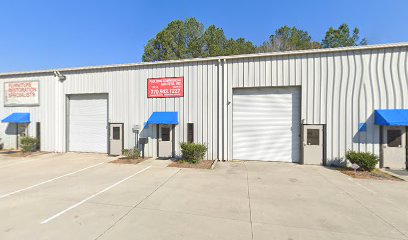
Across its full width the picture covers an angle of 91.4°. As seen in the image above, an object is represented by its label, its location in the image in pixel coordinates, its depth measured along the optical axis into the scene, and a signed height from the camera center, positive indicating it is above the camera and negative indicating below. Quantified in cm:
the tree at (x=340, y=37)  3300 +1378
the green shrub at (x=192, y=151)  1055 -172
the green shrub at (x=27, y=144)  1352 -173
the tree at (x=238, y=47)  3159 +1188
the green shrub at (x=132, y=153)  1170 -201
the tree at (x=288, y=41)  3134 +1264
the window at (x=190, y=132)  1205 -81
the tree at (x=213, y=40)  3170 +1285
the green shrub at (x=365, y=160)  895 -182
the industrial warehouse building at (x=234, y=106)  991 +80
